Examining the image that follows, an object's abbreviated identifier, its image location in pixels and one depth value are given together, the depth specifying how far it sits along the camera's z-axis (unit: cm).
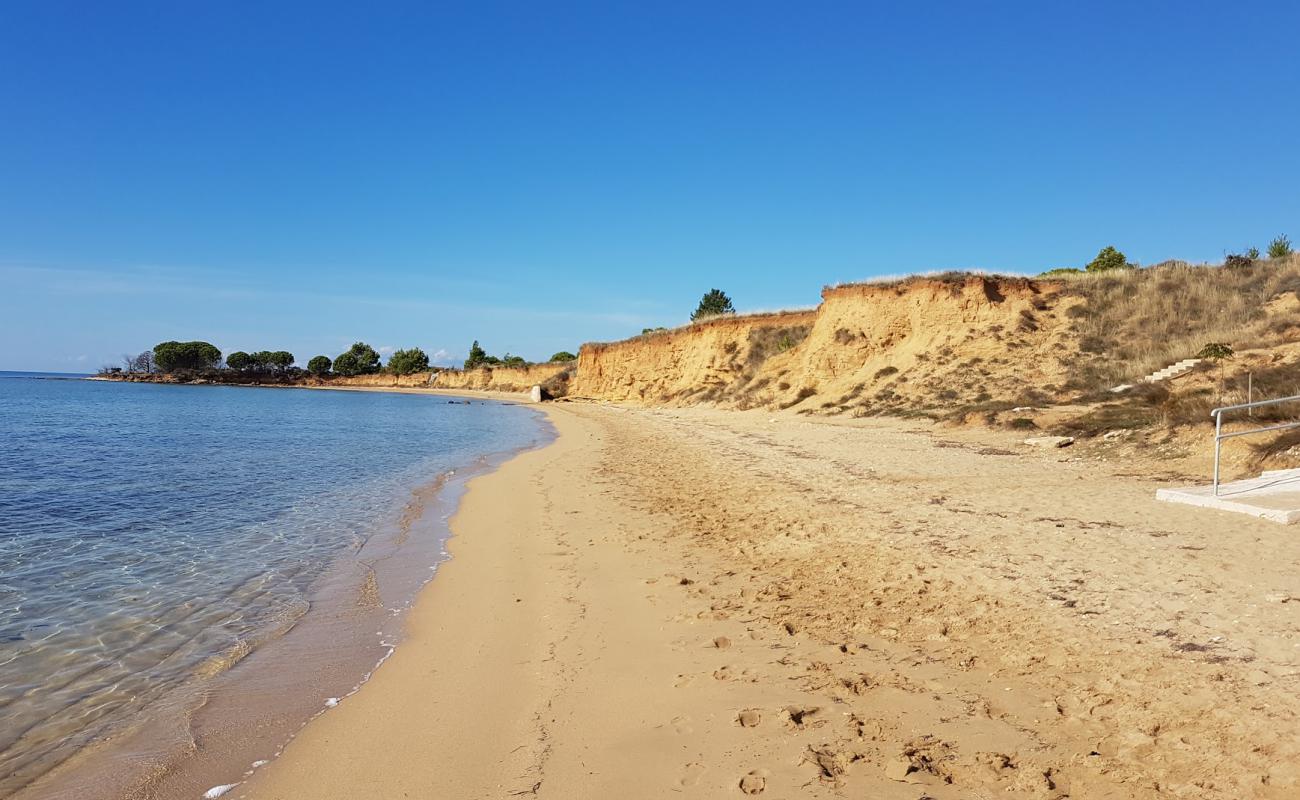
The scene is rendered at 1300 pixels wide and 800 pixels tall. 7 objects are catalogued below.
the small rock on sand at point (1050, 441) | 1452
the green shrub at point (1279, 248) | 3077
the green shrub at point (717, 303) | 7000
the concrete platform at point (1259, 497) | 753
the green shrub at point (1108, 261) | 4172
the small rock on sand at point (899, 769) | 336
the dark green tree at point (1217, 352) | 1661
